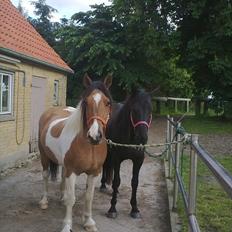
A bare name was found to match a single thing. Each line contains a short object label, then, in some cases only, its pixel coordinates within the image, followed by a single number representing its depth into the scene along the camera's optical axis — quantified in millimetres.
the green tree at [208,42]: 16381
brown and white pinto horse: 3890
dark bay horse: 4461
